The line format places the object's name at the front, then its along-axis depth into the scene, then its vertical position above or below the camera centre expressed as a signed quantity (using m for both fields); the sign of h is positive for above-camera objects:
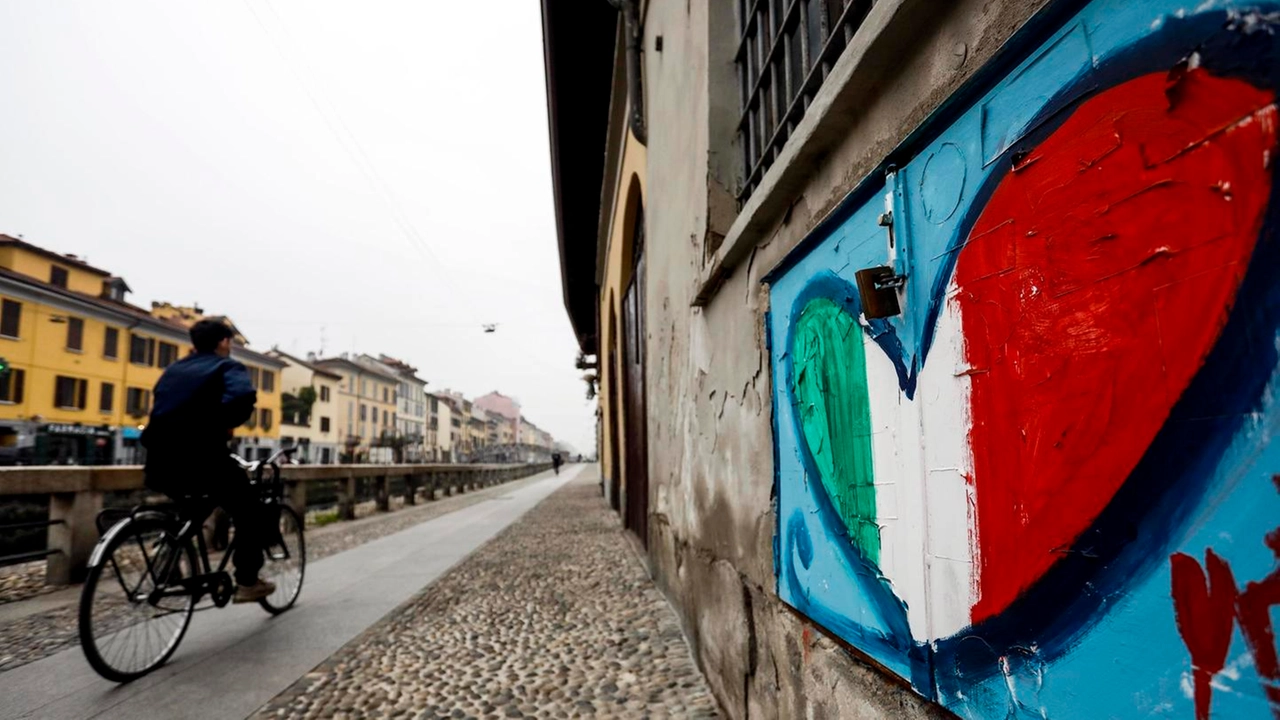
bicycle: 2.98 -0.72
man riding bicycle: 3.42 +0.06
